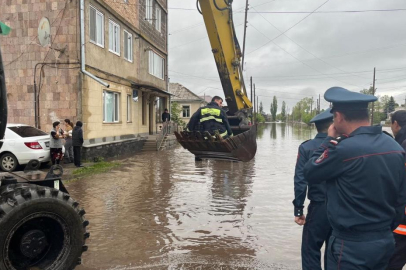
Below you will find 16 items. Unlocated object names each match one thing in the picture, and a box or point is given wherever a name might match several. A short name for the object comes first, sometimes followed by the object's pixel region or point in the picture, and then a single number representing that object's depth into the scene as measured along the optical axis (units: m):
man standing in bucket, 7.00
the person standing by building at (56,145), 10.94
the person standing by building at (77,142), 11.73
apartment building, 12.86
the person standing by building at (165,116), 22.82
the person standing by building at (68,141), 12.28
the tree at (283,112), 170.25
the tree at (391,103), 83.45
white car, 10.62
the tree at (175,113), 31.67
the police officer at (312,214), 3.46
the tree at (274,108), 159.30
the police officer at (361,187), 2.33
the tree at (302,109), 134.35
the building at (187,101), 44.53
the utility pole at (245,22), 19.14
